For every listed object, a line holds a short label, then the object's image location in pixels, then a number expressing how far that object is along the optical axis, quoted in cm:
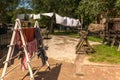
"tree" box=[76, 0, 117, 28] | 565
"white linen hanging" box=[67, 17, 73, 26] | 1173
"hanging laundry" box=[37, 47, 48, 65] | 336
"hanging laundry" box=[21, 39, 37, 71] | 284
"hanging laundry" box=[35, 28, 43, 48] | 325
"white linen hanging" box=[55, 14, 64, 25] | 1088
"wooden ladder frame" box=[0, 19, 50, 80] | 257
